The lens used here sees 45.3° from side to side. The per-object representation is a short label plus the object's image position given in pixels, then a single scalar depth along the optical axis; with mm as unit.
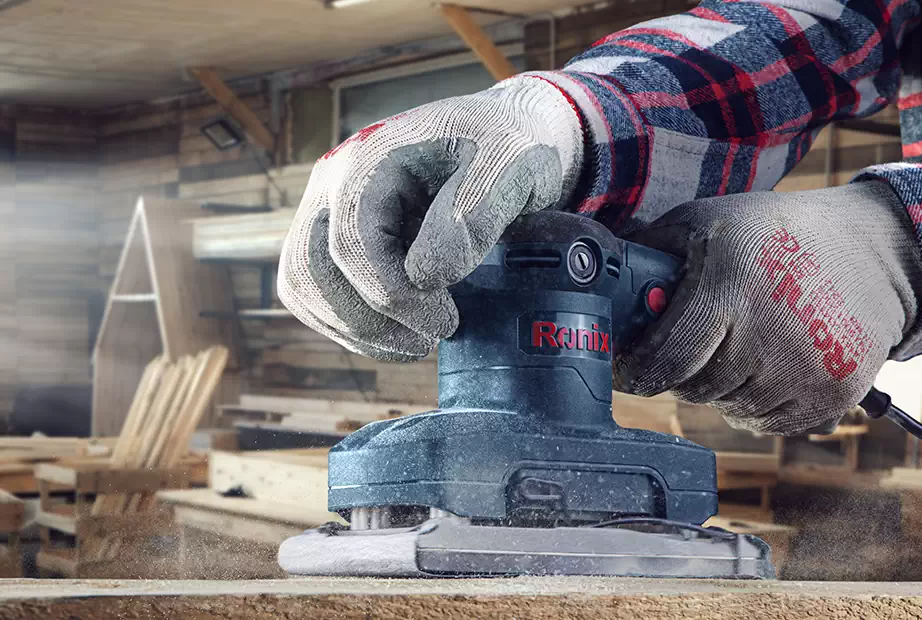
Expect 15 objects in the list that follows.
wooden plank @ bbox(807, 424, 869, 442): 3387
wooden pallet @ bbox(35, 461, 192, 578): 3438
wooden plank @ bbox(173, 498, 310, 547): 2582
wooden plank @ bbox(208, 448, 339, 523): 2711
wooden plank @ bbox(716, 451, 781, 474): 2908
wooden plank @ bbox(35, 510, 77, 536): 3688
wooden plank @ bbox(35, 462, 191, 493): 3613
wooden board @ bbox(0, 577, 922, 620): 544
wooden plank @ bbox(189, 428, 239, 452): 4695
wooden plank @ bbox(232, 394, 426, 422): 4008
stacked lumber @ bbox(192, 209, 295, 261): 4828
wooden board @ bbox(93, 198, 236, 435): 5246
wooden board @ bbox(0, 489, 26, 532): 2854
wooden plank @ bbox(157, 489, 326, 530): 2547
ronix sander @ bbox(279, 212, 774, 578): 703
